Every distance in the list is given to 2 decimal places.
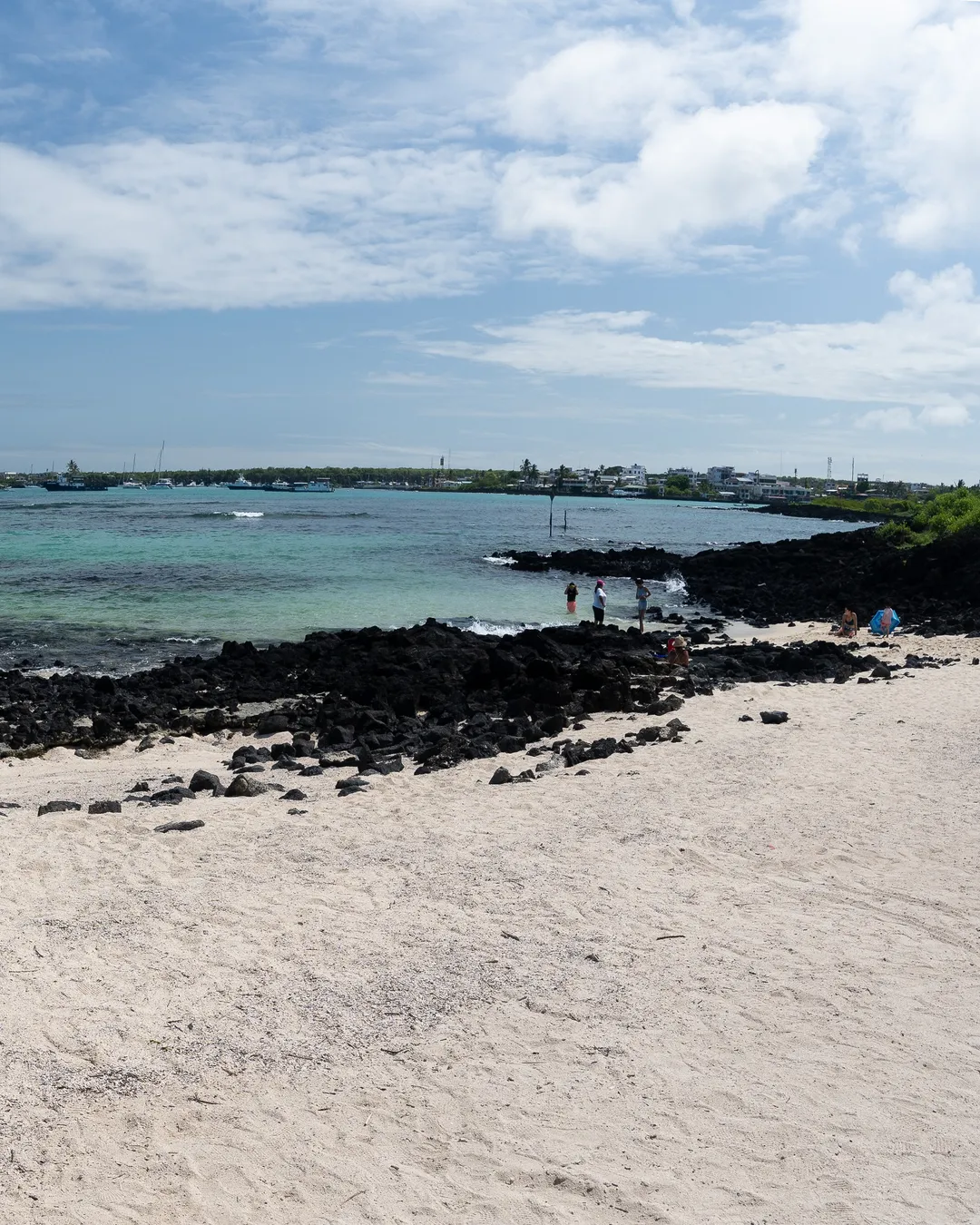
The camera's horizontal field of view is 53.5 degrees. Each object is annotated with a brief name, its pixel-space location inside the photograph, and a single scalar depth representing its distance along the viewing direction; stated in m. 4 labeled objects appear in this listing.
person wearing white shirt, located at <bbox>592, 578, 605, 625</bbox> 24.93
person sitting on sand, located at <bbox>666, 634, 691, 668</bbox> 18.80
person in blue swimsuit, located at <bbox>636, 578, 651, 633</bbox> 24.81
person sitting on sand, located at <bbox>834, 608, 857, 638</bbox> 23.84
